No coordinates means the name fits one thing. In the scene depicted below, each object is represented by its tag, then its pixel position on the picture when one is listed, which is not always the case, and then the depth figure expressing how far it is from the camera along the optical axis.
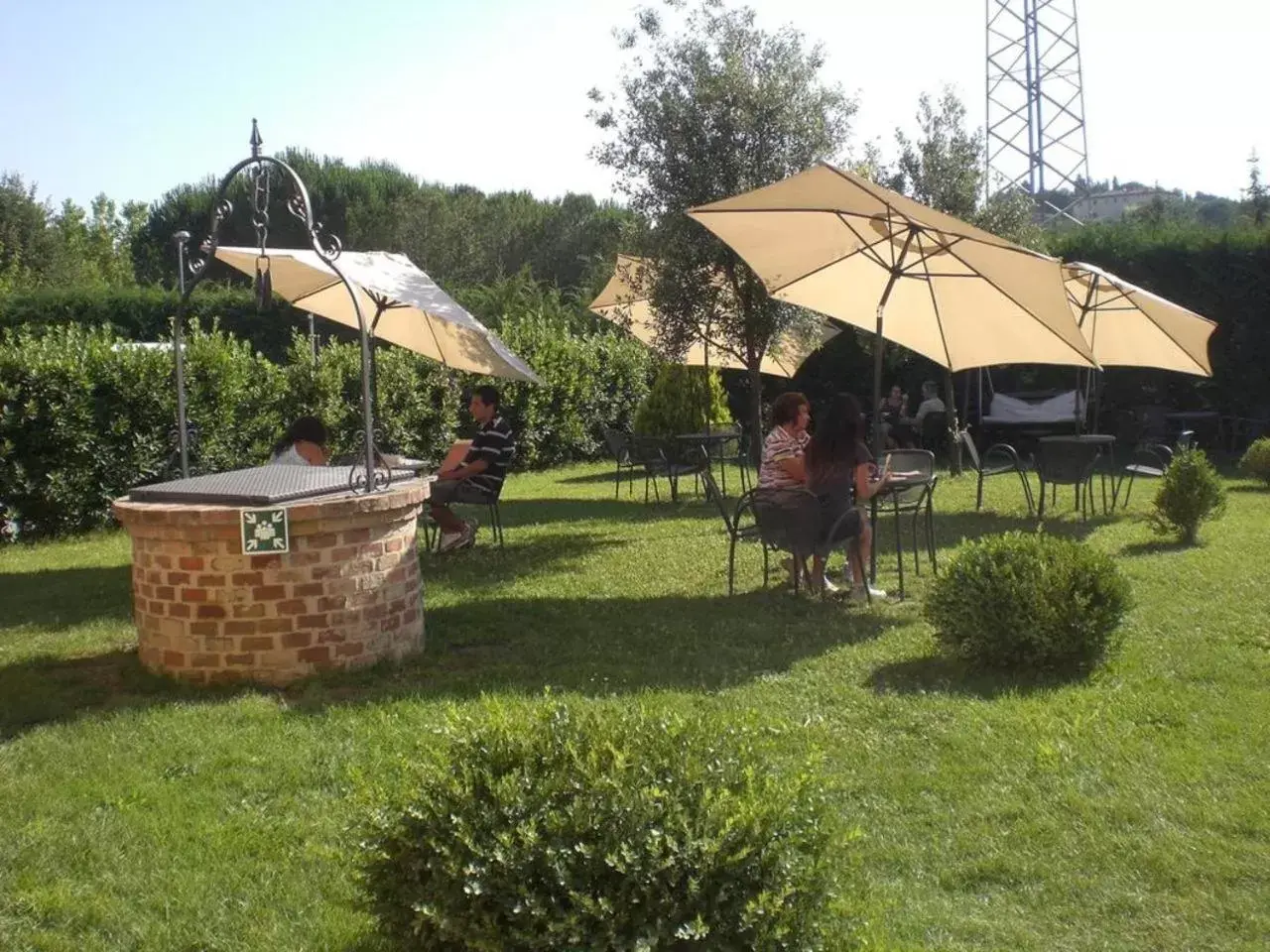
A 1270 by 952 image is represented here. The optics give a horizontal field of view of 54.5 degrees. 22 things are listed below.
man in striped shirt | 9.28
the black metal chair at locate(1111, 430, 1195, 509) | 11.07
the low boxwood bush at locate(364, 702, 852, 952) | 2.57
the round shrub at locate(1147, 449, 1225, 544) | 9.27
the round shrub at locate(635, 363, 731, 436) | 15.69
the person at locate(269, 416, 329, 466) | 7.94
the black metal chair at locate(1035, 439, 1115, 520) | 10.30
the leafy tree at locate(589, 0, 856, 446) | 11.18
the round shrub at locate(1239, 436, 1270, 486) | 12.92
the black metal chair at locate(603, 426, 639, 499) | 12.95
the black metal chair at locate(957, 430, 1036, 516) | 10.70
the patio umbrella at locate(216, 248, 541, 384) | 8.49
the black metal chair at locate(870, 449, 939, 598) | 8.09
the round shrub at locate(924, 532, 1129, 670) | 5.65
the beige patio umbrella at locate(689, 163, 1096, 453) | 6.95
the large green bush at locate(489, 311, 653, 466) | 16.23
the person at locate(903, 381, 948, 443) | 16.03
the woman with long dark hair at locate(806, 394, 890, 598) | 7.38
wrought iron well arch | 5.82
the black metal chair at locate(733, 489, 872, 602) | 7.15
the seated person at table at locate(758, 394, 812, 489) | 7.75
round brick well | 5.49
